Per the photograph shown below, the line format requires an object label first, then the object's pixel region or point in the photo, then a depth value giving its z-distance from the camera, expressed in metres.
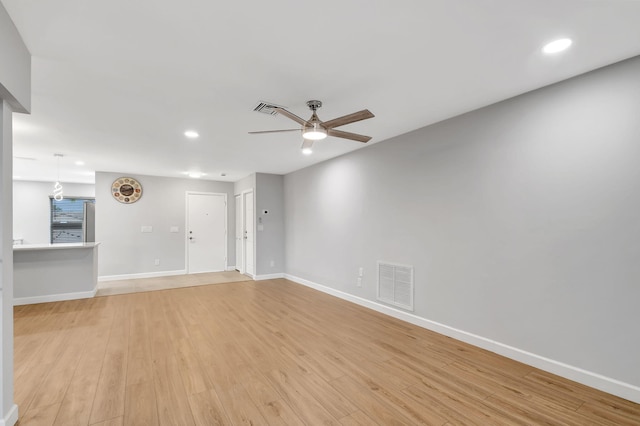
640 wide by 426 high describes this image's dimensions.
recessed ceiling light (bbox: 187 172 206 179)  6.95
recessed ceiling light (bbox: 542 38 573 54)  1.97
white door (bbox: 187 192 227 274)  7.64
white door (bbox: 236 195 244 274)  7.68
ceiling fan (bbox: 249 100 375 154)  2.44
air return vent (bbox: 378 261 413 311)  3.83
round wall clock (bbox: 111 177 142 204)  6.85
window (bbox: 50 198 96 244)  8.45
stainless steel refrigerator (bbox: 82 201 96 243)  5.58
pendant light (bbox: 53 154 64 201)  5.66
